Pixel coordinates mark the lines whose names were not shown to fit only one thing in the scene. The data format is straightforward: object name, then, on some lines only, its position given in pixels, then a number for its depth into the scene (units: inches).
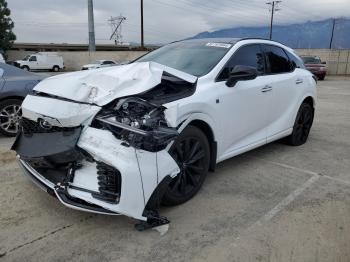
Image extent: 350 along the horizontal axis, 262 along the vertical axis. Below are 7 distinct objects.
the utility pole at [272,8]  2527.1
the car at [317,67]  978.7
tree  1588.3
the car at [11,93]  235.6
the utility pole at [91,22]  1267.2
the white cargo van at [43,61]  1528.1
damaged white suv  114.3
